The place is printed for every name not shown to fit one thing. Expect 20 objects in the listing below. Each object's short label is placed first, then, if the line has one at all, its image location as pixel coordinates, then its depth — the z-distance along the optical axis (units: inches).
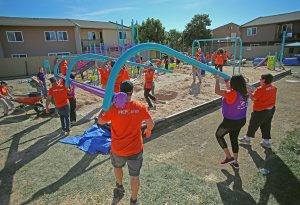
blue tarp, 199.9
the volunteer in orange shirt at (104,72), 301.3
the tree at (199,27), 2050.9
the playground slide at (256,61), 957.7
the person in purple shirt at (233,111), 144.6
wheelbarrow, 326.6
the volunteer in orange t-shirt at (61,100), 234.7
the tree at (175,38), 2206.7
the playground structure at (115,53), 789.5
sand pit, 334.6
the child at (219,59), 541.7
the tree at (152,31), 1948.8
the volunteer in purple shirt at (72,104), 277.5
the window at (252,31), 1635.1
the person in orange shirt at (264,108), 178.7
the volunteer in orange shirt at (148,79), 326.0
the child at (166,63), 738.8
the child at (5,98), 329.4
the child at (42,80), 444.8
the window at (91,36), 1433.8
